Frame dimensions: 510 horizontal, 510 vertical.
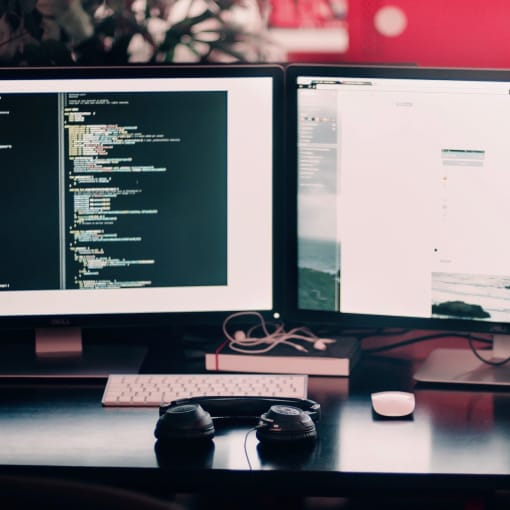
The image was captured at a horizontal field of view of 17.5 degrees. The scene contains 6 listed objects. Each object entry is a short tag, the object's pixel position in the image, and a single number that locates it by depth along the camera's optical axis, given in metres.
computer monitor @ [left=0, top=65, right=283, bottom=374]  2.38
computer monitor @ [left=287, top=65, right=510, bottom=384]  2.32
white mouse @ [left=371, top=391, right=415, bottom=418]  2.21
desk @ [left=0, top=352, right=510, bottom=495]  2.06
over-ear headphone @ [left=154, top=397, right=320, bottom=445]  2.12
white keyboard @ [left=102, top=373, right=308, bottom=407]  2.26
